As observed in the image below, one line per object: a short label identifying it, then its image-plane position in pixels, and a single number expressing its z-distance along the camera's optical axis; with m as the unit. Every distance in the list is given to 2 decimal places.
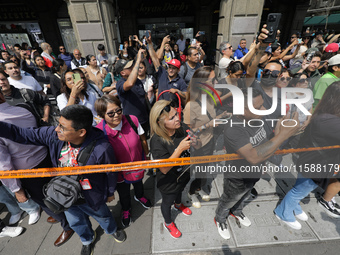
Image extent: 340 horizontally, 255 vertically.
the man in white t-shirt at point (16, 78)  3.39
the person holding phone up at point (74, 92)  2.50
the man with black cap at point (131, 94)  3.00
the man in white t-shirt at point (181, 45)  10.77
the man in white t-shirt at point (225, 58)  4.72
